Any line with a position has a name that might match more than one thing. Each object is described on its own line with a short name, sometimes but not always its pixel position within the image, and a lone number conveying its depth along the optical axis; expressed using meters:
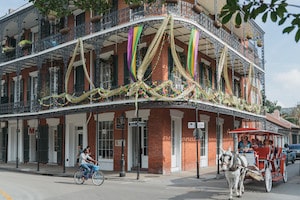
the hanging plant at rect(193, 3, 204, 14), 18.88
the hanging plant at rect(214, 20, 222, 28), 21.25
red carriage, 12.67
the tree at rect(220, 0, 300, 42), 3.78
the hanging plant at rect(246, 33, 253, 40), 28.56
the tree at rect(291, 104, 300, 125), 61.61
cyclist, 15.30
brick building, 18.03
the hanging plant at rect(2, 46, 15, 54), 27.59
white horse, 11.03
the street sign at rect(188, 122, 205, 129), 17.09
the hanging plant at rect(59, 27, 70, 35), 22.14
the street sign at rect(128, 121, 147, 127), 17.00
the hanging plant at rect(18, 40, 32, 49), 25.80
